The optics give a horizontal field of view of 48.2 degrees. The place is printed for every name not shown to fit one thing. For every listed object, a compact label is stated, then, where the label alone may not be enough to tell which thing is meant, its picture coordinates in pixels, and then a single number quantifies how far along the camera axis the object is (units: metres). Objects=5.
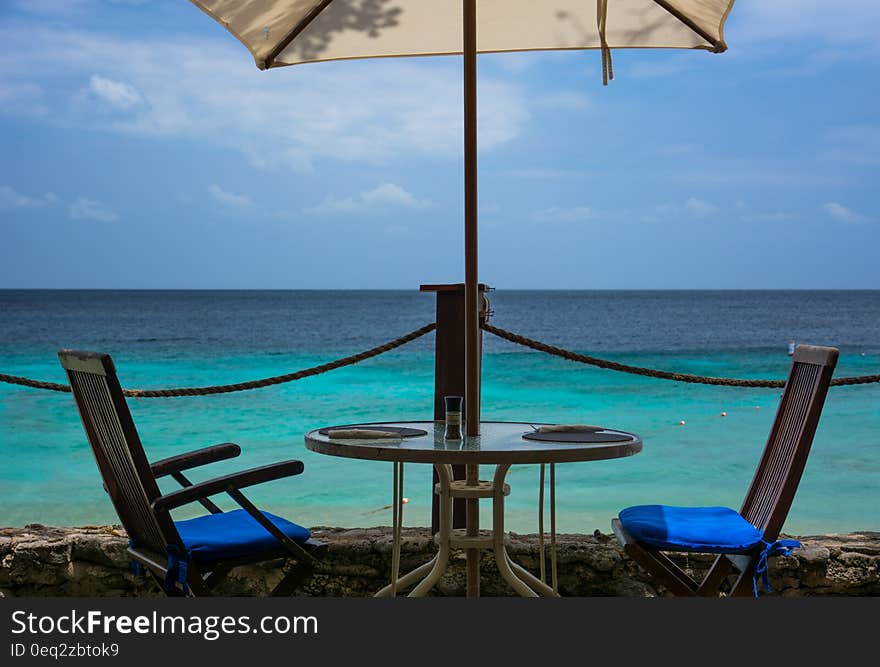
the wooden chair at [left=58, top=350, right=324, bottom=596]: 2.51
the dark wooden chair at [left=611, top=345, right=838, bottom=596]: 2.63
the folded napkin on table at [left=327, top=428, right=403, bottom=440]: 2.65
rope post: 3.50
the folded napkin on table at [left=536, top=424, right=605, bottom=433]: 2.79
